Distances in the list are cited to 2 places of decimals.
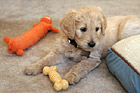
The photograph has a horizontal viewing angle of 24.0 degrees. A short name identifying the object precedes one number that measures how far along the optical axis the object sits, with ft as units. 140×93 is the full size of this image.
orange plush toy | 4.11
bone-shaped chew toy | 3.50
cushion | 3.45
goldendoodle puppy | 3.74
